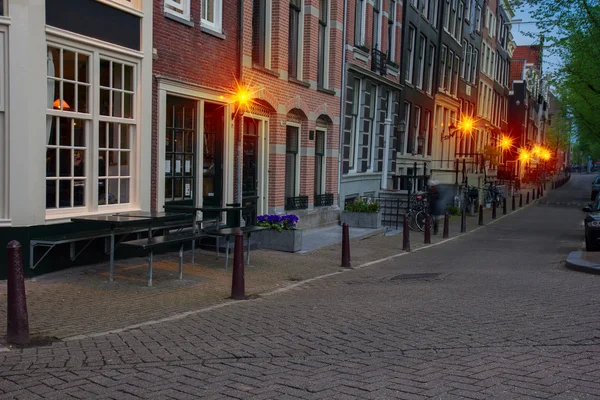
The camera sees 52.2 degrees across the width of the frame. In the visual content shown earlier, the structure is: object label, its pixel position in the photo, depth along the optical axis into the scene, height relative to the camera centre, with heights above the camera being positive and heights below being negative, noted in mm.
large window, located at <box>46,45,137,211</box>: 9047 +506
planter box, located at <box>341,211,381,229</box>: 17922 -1495
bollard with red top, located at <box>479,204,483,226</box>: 23625 -1666
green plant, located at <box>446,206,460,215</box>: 27391 -1736
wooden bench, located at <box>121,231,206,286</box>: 8391 -1123
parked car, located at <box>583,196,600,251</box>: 13164 -1240
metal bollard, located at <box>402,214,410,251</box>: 14445 -1681
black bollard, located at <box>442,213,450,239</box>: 18098 -1628
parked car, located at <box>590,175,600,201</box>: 44591 -858
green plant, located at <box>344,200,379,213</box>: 18062 -1131
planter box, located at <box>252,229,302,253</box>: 12953 -1567
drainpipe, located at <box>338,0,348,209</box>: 18609 +1777
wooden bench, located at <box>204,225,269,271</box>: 10092 -1127
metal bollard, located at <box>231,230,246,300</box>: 8078 -1475
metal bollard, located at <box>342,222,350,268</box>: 11461 -1530
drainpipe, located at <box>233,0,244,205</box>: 13180 +2407
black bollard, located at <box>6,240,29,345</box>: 5609 -1325
